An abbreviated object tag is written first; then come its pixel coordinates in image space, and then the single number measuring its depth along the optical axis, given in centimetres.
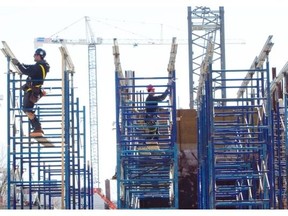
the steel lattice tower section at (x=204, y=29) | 4272
